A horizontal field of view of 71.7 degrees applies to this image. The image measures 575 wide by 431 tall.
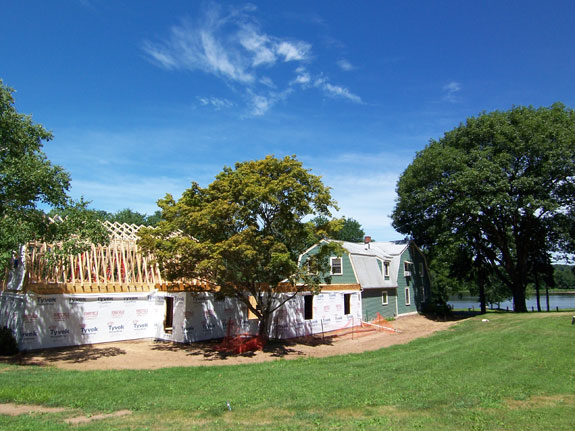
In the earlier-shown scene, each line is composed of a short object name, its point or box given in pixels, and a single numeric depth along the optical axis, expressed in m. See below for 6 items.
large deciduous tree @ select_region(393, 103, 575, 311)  28.86
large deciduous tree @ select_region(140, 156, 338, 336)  16.22
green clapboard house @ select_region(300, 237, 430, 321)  28.39
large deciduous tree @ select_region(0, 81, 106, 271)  14.30
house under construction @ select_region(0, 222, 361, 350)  17.84
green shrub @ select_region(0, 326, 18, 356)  16.08
